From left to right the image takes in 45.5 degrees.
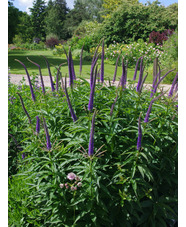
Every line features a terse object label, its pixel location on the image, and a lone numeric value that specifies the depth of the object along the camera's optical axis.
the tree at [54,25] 42.50
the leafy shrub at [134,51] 14.65
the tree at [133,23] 18.70
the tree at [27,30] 42.72
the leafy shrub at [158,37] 17.05
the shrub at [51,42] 30.59
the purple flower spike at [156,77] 2.65
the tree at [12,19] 19.92
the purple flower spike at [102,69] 2.55
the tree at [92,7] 46.84
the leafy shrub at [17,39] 38.87
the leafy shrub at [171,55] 11.05
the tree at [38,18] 45.44
